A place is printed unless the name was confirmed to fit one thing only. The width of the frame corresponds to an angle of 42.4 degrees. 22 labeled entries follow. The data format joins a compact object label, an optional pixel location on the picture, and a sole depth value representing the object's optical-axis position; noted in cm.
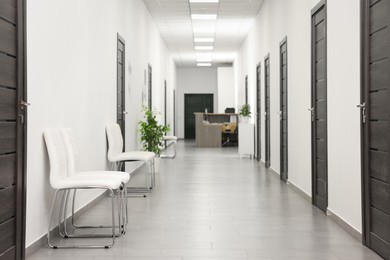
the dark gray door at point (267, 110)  943
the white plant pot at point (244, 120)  1311
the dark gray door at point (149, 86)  1103
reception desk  1641
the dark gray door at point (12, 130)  306
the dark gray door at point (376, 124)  335
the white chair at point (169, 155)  1168
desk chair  1645
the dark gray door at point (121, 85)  727
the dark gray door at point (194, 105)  2253
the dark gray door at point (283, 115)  754
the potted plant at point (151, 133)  863
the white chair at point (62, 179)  375
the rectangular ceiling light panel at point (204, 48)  1647
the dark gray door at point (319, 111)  514
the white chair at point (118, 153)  617
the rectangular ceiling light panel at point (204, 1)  995
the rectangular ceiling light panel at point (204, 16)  1141
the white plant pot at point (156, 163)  892
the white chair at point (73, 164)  414
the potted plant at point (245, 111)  1255
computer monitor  1714
